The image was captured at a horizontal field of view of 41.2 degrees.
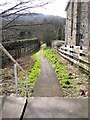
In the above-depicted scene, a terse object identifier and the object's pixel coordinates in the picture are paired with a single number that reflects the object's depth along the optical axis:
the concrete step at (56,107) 2.11
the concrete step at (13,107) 2.07
